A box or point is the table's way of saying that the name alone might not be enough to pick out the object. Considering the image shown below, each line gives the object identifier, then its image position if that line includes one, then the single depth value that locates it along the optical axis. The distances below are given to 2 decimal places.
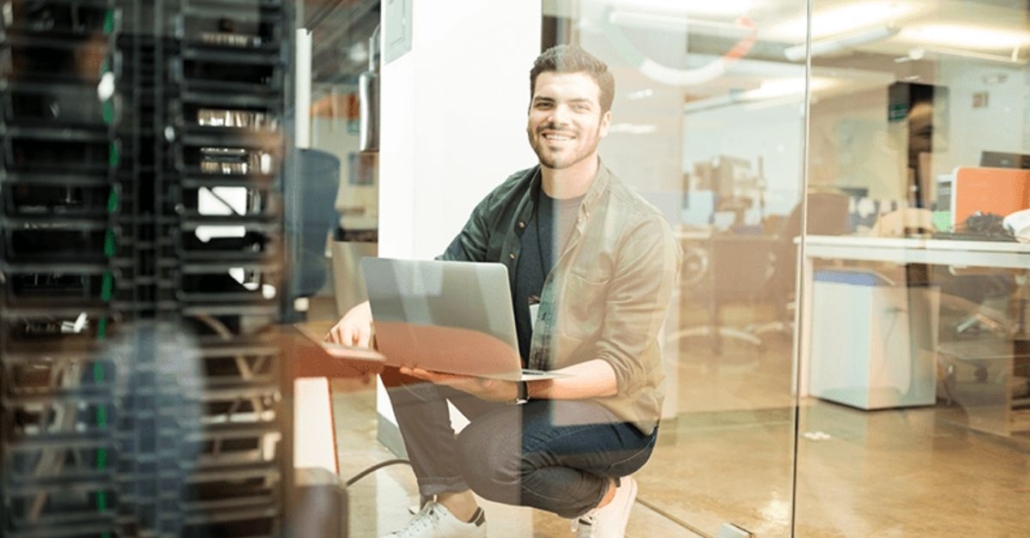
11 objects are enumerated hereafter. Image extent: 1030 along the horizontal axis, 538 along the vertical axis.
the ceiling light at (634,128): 2.23
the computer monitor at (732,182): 4.96
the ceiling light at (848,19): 4.98
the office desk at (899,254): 2.69
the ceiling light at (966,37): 4.86
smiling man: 1.09
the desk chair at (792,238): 3.96
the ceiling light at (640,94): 2.65
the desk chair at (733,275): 4.18
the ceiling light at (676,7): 2.87
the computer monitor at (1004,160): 3.27
